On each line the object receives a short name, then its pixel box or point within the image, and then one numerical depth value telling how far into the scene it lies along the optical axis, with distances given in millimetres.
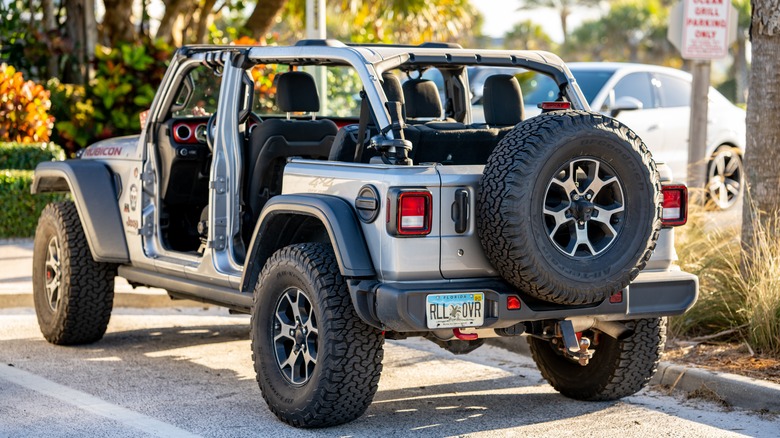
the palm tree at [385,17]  18031
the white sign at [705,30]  10188
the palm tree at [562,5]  63000
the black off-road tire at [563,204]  5340
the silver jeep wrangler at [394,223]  5449
